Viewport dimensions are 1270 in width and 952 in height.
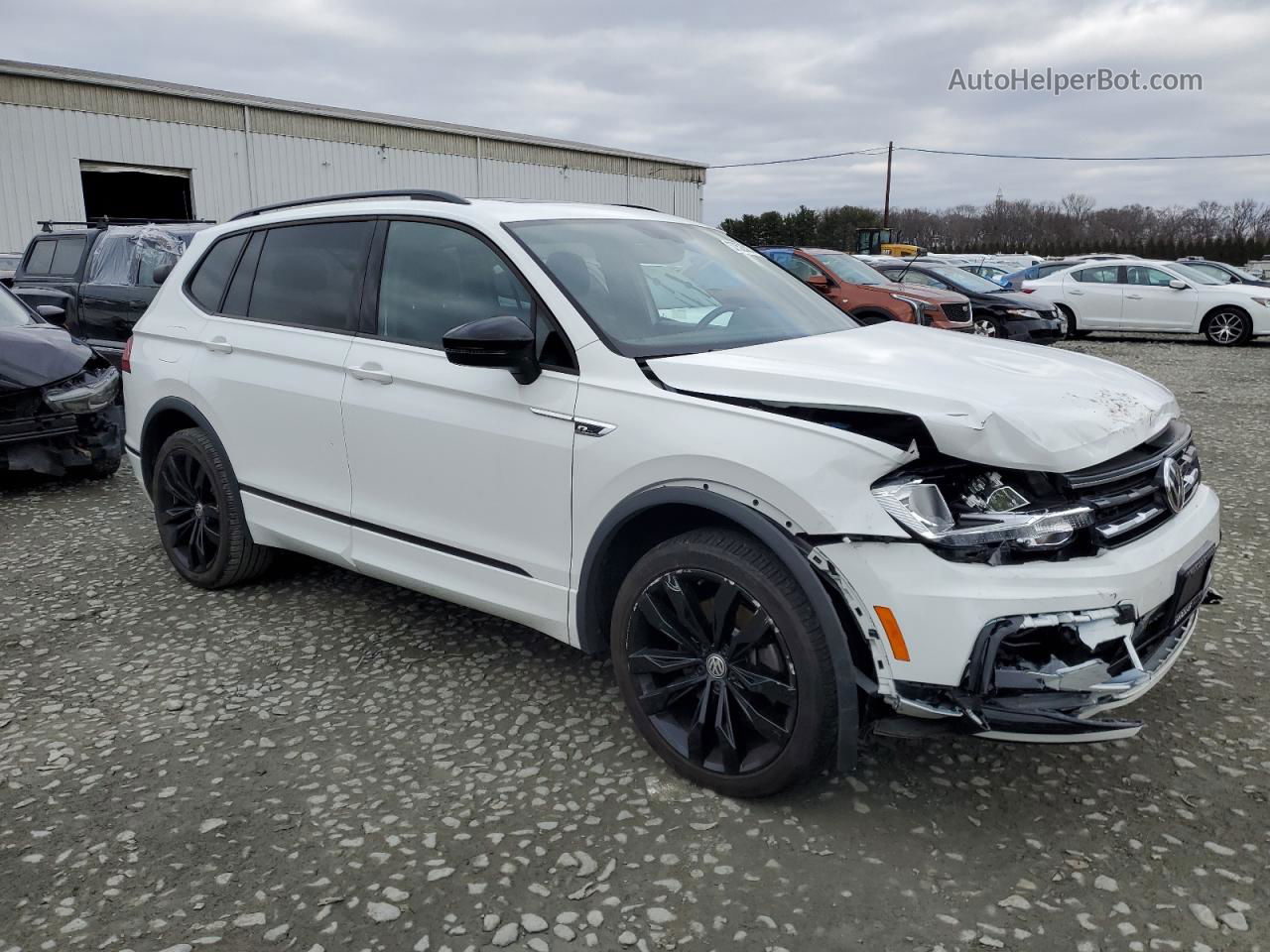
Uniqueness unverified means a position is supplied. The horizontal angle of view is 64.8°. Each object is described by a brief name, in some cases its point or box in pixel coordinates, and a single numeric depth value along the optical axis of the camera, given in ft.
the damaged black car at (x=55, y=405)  21.30
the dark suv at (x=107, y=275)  32.83
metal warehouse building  71.67
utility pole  168.66
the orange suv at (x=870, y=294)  41.73
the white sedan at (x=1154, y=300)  56.24
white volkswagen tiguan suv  8.21
